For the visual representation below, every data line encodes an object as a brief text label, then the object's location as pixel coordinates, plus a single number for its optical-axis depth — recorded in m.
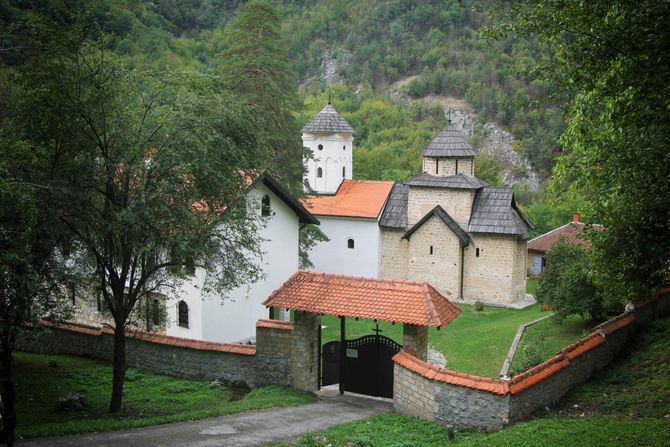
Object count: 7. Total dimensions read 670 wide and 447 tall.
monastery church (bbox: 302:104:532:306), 30.27
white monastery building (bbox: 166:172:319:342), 21.75
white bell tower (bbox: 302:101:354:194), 35.47
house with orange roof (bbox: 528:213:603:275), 36.50
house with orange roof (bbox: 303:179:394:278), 33.10
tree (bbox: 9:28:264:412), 12.72
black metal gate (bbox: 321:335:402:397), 15.04
